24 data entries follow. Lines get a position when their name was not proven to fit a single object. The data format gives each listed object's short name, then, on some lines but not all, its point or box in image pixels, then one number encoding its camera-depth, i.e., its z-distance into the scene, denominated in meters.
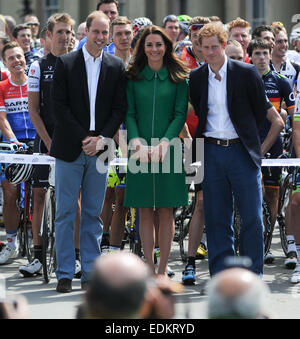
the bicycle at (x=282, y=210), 18.22
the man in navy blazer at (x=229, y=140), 13.47
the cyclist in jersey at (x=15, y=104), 17.69
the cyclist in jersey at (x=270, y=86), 17.05
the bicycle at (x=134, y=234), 16.19
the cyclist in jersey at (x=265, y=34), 18.36
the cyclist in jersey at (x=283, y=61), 19.81
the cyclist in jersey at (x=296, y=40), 25.19
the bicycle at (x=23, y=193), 16.06
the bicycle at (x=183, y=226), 17.87
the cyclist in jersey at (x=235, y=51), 16.48
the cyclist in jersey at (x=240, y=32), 19.59
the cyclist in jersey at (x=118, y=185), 16.56
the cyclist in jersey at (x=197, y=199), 15.19
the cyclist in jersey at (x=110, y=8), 20.67
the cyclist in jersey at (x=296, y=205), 15.23
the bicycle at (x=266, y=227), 17.00
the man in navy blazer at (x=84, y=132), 14.10
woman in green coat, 14.24
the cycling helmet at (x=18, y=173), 16.02
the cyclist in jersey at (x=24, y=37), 24.17
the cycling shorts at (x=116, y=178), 16.86
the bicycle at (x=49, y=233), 15.10
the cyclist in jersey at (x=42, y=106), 15.27
